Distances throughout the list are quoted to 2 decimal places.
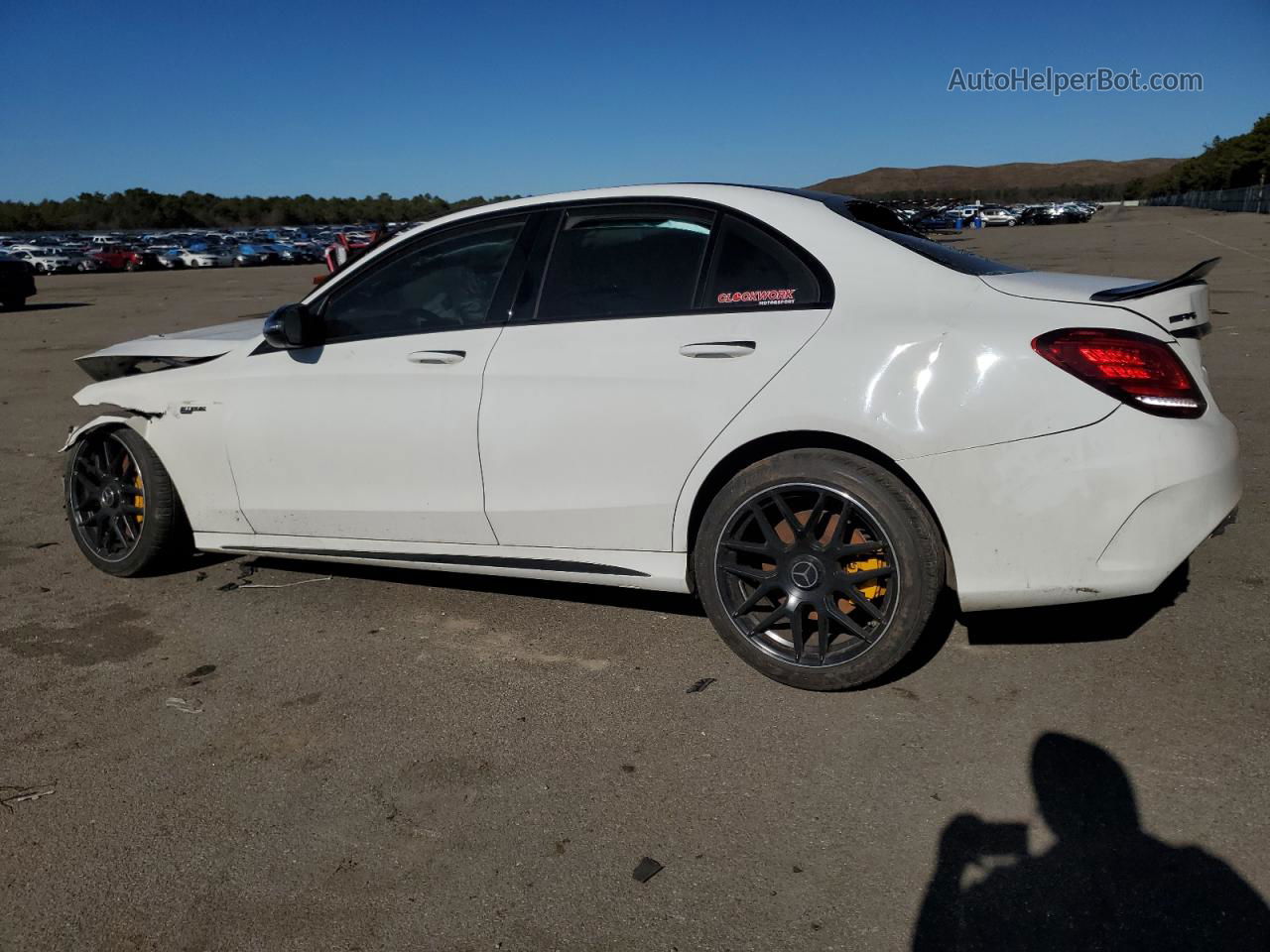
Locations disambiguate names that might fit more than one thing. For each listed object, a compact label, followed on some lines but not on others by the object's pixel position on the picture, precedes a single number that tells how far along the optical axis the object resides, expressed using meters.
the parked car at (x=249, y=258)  54.72
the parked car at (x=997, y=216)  73.44
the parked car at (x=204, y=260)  53.47
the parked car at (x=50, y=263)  49.88
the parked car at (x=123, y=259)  51.31
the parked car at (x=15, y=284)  22.36
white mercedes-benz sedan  3.08
